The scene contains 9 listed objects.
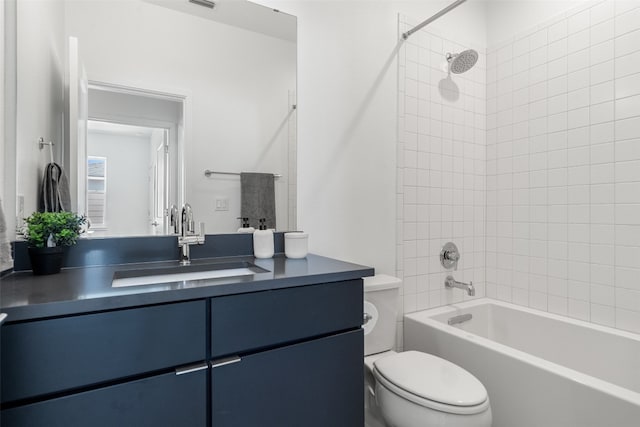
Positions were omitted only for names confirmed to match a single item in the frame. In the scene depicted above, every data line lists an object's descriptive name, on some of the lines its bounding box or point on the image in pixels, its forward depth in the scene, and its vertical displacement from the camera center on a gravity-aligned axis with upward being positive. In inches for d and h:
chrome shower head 76.6 +35.5
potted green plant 41.4 -3.3
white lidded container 59.2 -5.6
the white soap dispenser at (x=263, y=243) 59.5 -5.4
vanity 29.6 -14.2
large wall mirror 47.7 +17.3
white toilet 45.9 -25.5
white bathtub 49.8 -27.6
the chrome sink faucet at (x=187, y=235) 53.3 -3.6
